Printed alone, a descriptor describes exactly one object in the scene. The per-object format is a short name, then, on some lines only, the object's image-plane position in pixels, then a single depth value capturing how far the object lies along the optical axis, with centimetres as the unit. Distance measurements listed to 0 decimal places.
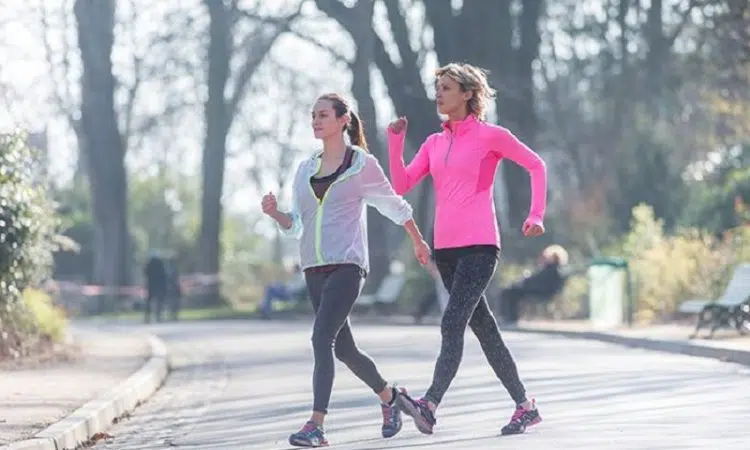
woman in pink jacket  1129
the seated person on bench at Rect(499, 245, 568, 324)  3081
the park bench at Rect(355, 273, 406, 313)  3816
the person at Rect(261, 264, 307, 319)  4138
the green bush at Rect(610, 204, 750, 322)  2866
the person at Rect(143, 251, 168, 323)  4188
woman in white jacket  1113
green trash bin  2889
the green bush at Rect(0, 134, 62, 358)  2067
